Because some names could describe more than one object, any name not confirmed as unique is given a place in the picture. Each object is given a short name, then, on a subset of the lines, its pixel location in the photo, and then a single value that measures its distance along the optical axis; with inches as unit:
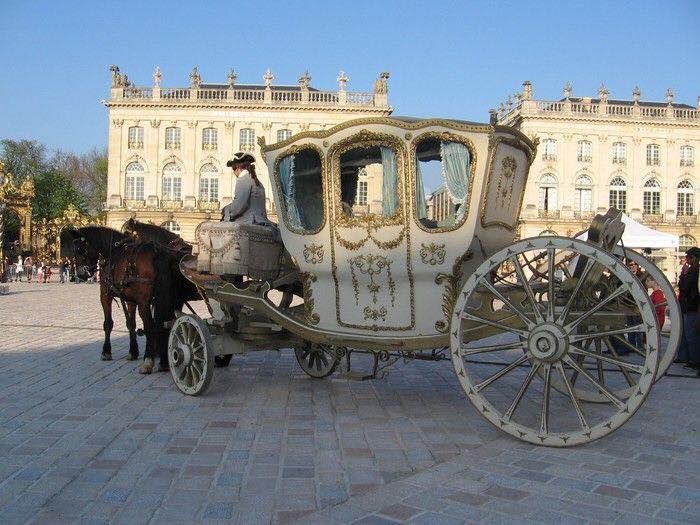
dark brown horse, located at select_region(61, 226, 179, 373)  303.9
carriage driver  260.8
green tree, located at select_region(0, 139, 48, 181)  2447.1
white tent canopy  537.3
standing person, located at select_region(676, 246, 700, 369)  354.0
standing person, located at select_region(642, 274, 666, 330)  331.0
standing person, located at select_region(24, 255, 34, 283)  1400.1
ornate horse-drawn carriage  183.5
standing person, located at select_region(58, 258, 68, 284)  1356.7
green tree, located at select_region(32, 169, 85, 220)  2239.2
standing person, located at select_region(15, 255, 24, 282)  1374.6
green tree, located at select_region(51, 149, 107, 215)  2667.3
